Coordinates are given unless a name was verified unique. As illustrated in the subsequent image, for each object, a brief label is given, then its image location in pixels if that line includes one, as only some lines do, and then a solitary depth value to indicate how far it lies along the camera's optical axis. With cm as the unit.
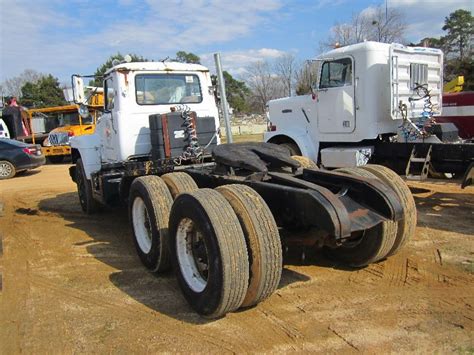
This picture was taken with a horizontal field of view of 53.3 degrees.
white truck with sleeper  817
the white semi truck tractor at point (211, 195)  375
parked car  1627
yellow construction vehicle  2033
